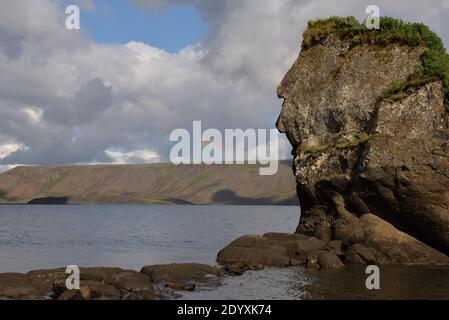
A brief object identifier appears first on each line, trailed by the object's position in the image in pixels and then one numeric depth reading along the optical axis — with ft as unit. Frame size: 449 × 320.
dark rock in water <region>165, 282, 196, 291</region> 112.31
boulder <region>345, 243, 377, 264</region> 147.33
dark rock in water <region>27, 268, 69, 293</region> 109.19
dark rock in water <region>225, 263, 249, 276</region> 135.95
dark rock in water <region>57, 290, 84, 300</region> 93.89
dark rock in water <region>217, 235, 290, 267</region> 150.92
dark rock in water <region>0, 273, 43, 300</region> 98.30
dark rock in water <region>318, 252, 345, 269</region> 142.61
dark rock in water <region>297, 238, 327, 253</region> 157.10
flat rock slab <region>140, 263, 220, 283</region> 123.13
